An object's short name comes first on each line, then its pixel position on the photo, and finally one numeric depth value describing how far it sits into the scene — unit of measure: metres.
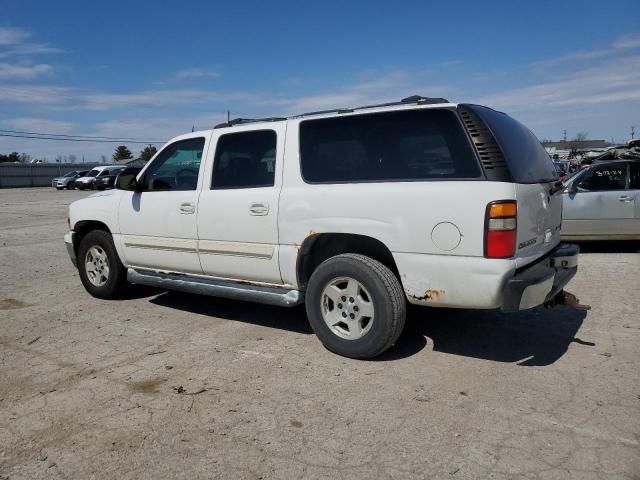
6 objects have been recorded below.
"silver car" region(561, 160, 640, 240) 8.47
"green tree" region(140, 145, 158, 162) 81.00
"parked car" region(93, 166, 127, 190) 37.22
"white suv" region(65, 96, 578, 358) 3.57
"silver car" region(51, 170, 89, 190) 41.59
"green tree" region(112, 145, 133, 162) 87.12
